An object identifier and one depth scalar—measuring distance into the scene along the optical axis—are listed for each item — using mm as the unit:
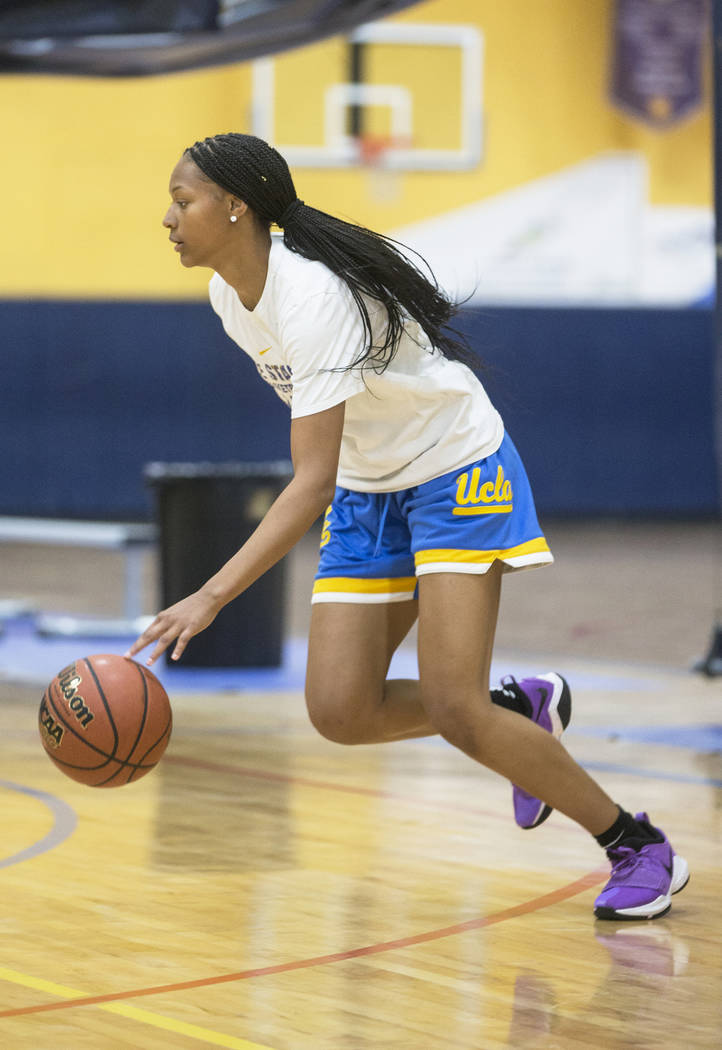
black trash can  15531
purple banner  34969
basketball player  7055
